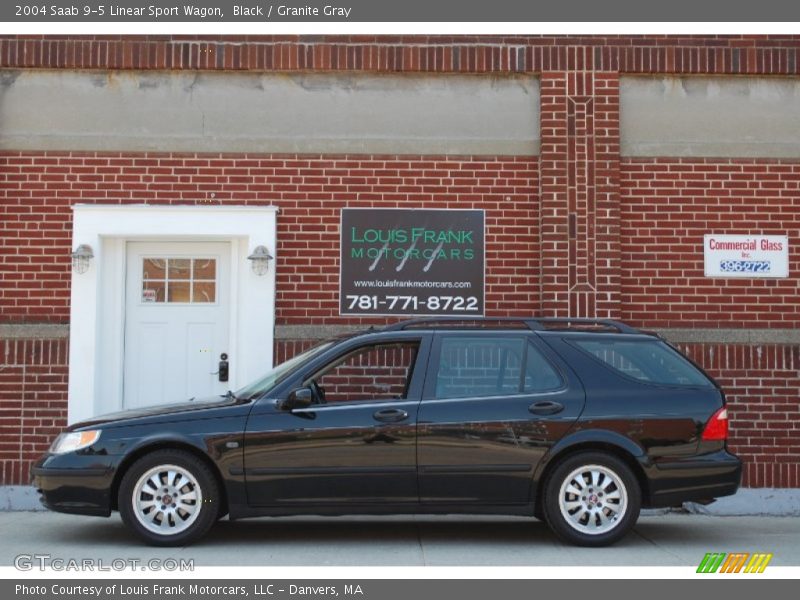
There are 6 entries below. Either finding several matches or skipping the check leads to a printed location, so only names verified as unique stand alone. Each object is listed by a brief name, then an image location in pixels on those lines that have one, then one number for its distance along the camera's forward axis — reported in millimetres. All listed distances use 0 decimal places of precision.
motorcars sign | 10578
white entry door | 10562
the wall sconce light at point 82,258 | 10352
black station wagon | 7625
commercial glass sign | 10672
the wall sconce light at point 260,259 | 10344
